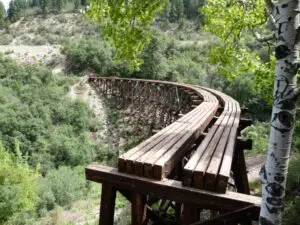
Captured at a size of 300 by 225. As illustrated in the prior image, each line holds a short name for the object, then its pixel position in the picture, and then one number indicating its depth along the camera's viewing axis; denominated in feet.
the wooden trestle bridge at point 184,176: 6.12
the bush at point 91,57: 81.66
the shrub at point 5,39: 125.02
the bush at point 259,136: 33.96
